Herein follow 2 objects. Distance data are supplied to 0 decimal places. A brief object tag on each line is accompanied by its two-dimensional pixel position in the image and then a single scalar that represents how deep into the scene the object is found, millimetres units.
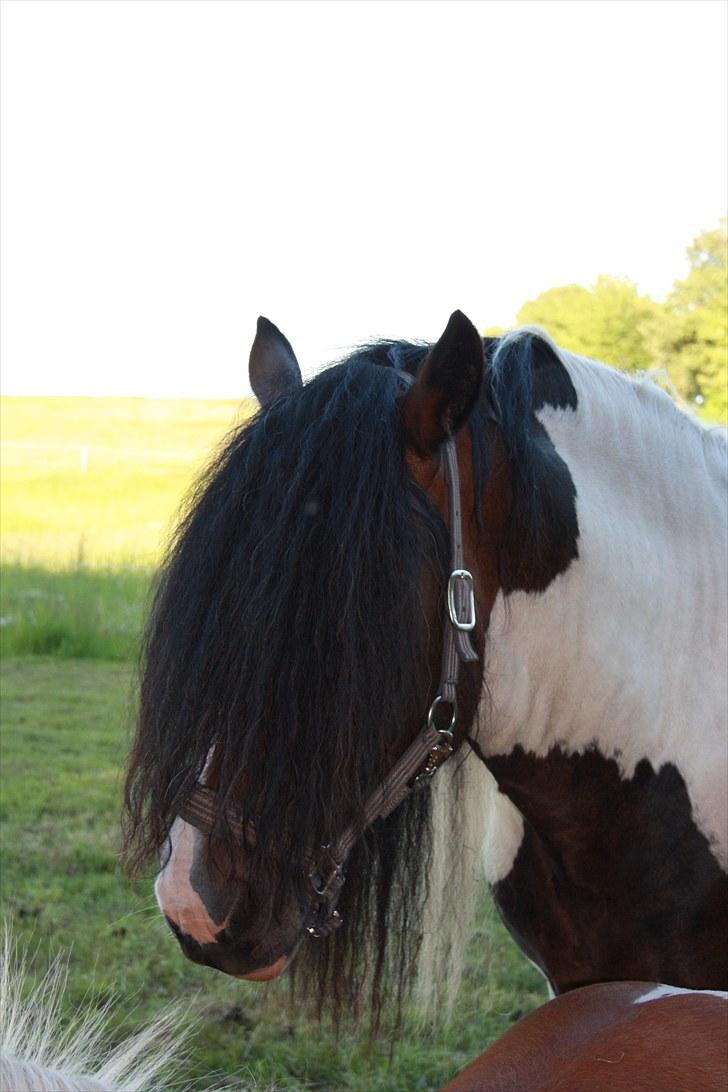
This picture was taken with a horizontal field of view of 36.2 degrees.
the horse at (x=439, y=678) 1407
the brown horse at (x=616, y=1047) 1180
